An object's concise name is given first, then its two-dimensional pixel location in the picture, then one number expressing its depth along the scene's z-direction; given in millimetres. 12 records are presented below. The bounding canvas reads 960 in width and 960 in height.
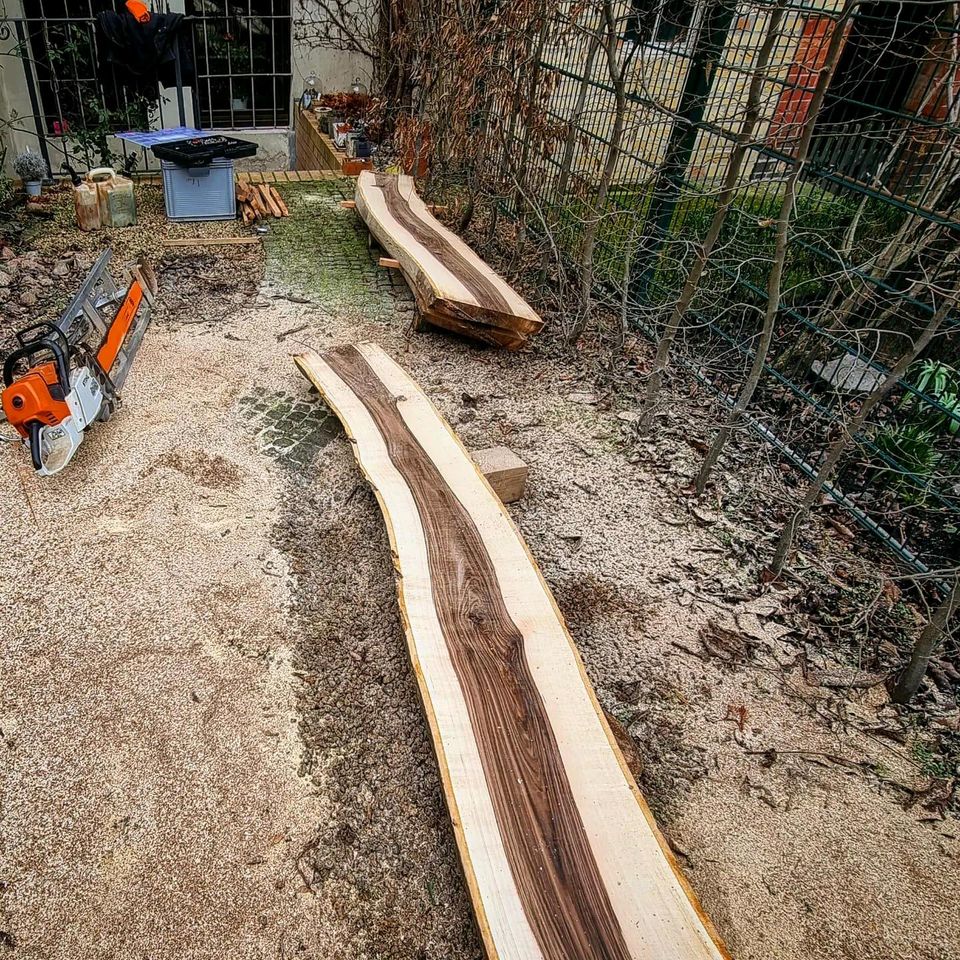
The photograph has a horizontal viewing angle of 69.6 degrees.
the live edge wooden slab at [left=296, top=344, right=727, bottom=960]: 1716
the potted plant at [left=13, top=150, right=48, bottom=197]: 6324
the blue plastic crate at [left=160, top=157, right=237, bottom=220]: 6086
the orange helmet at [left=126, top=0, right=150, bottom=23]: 6293
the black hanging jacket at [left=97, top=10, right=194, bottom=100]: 6444
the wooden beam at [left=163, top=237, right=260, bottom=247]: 5922
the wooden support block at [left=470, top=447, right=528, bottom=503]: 3422
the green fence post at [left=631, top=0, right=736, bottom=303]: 4043
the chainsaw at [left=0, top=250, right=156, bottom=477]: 3188
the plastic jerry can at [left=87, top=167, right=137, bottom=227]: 5922
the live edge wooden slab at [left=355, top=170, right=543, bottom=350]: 4582
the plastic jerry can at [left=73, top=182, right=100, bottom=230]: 5832
